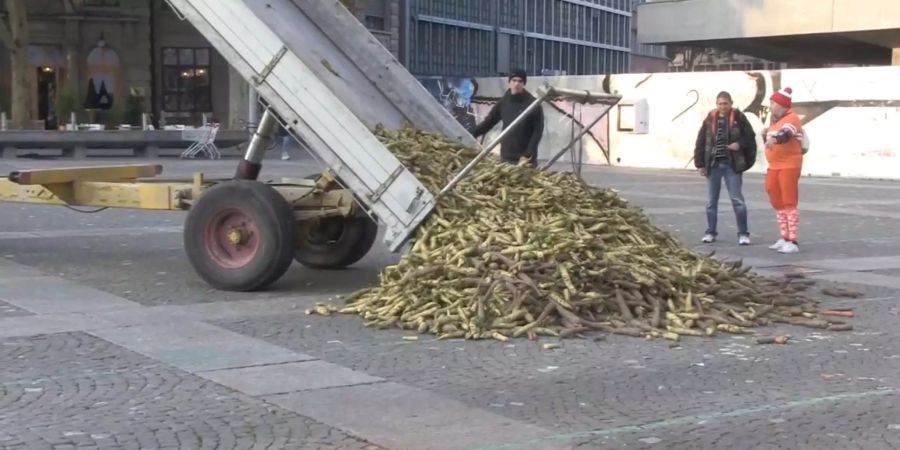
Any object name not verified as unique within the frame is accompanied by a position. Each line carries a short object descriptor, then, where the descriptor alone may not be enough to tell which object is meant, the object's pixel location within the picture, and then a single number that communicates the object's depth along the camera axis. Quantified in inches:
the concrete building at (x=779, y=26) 1403.8
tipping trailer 358.3
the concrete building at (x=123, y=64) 1718.8
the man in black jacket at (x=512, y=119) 450.0
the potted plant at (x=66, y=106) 1513.3
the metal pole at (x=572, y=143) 393.3
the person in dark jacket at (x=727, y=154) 542.0
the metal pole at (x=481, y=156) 349.1
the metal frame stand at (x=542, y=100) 348.2
